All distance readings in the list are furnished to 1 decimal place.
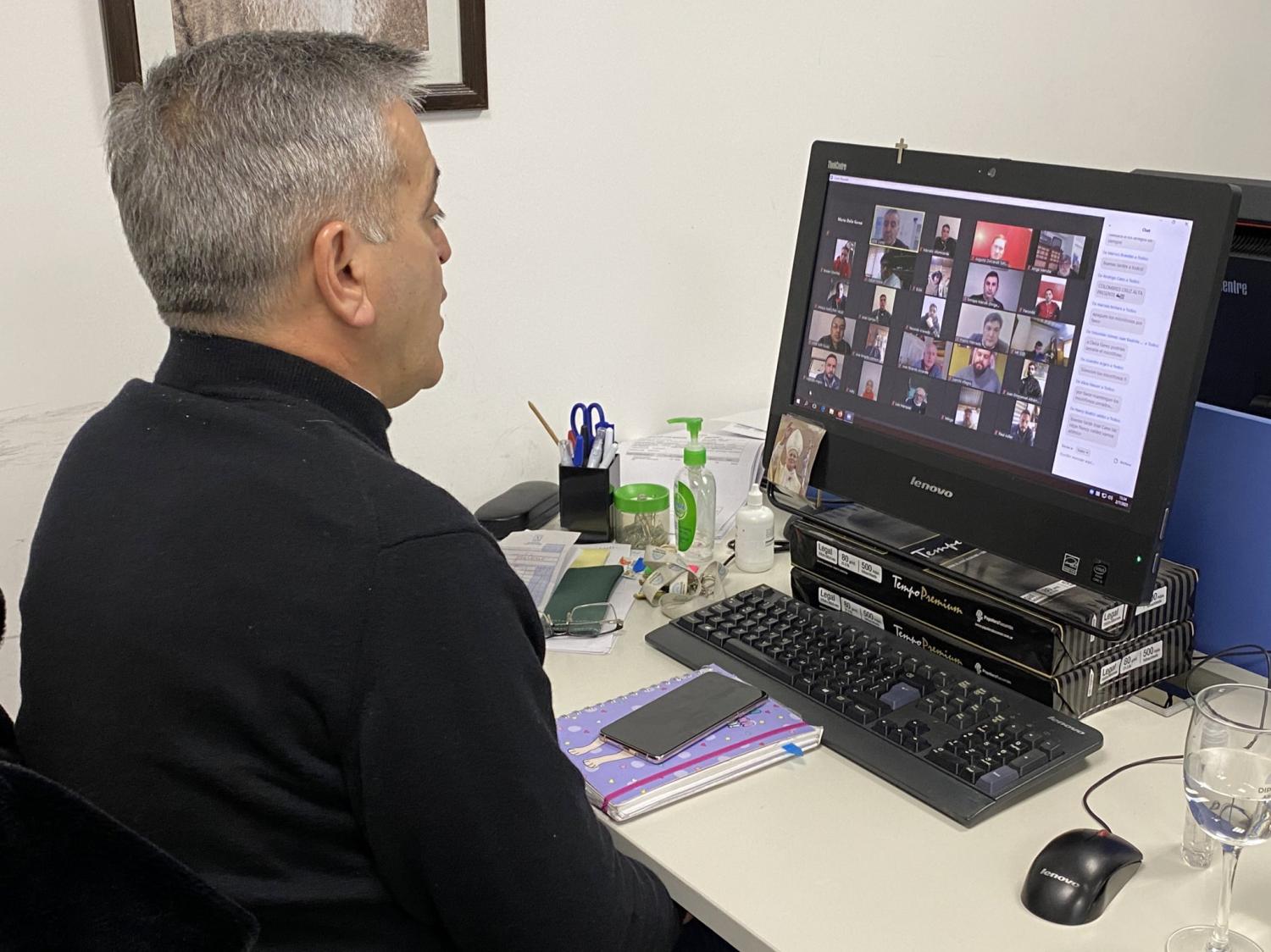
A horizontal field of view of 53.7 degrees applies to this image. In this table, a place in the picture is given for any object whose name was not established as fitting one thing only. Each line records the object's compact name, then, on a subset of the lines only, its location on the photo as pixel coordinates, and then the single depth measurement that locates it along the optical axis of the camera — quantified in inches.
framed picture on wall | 62.8
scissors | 74.3
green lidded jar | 72.1
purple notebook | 46.8
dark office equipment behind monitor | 57.0
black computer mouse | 40.2
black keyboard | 46.9
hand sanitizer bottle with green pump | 70.5
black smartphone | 49.4
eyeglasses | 61.2
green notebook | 62.6
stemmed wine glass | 38.7
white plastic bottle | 67.6
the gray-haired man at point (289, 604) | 35.4
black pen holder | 72.8
